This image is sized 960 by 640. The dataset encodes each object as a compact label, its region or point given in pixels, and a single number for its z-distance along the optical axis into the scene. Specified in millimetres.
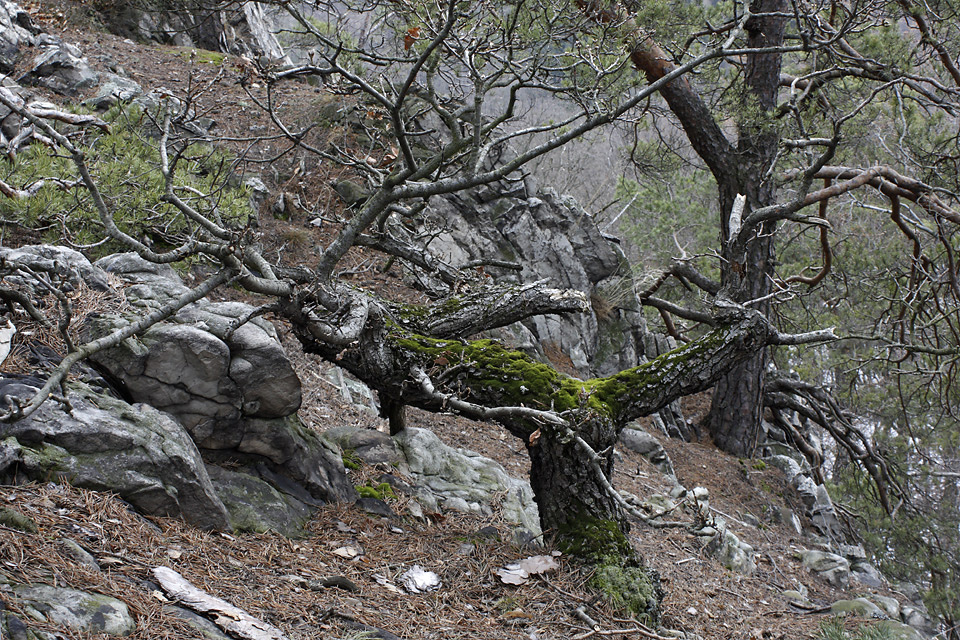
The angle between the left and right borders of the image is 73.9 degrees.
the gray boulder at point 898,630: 4454
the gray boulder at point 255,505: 3418
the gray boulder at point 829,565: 6438
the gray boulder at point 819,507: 8250
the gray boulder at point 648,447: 8062
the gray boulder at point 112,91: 8641
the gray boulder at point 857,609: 5018
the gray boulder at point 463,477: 4820
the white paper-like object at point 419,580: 3402
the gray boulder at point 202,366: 3447
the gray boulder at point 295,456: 3846
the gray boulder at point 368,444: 4866
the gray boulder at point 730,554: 5641
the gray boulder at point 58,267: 3426
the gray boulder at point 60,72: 9023
